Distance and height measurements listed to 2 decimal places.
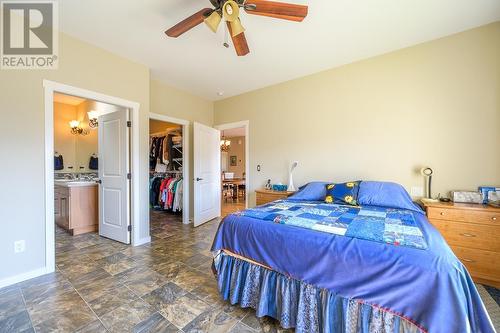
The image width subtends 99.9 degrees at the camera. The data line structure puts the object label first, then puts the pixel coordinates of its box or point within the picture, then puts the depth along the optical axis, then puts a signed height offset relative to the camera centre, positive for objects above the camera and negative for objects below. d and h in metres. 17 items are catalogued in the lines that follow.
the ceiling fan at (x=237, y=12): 1.59 +1.21
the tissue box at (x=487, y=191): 2.20 -0.28
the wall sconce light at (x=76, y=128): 4.93 +0.93
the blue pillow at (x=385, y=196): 2.27 -0.34
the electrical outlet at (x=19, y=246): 2.10 -0.79
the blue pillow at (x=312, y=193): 2.81 -0.37
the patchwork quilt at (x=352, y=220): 1.32 -0.44
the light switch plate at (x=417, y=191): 2.63 -0.33
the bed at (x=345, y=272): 1.00 -0.62
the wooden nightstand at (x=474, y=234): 1.98 -0.68
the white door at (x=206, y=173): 4.02 -0.14
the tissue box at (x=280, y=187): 3.53 -0.35
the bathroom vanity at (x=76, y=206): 3.47 -0.65
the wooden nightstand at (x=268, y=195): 3.32 -0.47
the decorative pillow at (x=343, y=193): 2.51 -0.34
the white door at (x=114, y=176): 3.08 -0.13
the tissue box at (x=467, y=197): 2.27 -0.35
